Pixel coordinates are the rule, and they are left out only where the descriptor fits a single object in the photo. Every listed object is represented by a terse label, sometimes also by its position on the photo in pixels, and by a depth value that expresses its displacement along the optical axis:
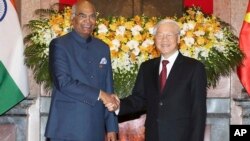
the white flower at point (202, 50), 4.65
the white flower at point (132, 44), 4.62
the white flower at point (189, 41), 4.64
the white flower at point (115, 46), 4.60
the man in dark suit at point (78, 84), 3.70
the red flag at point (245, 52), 5.09
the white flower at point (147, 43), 4.64
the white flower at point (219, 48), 4.72
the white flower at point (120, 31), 4.68
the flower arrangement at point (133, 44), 4.64
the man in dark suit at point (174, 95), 3.54
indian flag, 5.01
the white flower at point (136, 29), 4.68
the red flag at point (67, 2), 5.53
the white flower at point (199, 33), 4.70
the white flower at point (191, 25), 4.74
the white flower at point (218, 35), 4.76
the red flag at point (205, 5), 5.55
